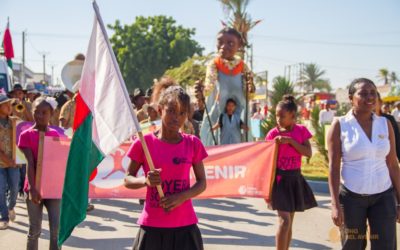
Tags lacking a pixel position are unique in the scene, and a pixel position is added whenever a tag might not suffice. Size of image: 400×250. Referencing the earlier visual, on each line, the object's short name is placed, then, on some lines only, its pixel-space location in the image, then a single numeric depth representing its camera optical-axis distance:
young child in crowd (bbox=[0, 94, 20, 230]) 6.83
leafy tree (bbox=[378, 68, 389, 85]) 81.19
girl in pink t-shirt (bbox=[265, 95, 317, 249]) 5.05
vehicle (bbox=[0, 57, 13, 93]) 13.54
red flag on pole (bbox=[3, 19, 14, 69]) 16.84
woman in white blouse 4.12
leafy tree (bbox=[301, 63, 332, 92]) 80.69
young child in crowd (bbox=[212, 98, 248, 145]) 8.62
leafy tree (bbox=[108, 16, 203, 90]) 50.56
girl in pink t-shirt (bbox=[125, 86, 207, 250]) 3.29
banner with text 6.55
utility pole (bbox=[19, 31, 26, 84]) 60.22
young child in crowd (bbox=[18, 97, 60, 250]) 4.65
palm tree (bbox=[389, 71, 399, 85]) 81.19
